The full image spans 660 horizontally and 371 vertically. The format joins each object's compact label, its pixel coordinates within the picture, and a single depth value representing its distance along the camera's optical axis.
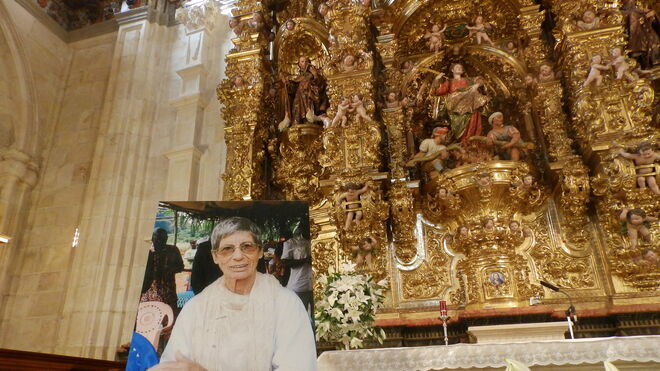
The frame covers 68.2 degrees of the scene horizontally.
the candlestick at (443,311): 4.75
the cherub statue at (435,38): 7.98
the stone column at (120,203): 7.92
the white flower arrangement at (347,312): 4.43
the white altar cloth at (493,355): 3.30
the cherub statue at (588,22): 6.78
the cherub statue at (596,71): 6.43
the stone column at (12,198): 8.91
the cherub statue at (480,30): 7.86
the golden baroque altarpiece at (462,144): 6.21
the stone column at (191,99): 8.66
